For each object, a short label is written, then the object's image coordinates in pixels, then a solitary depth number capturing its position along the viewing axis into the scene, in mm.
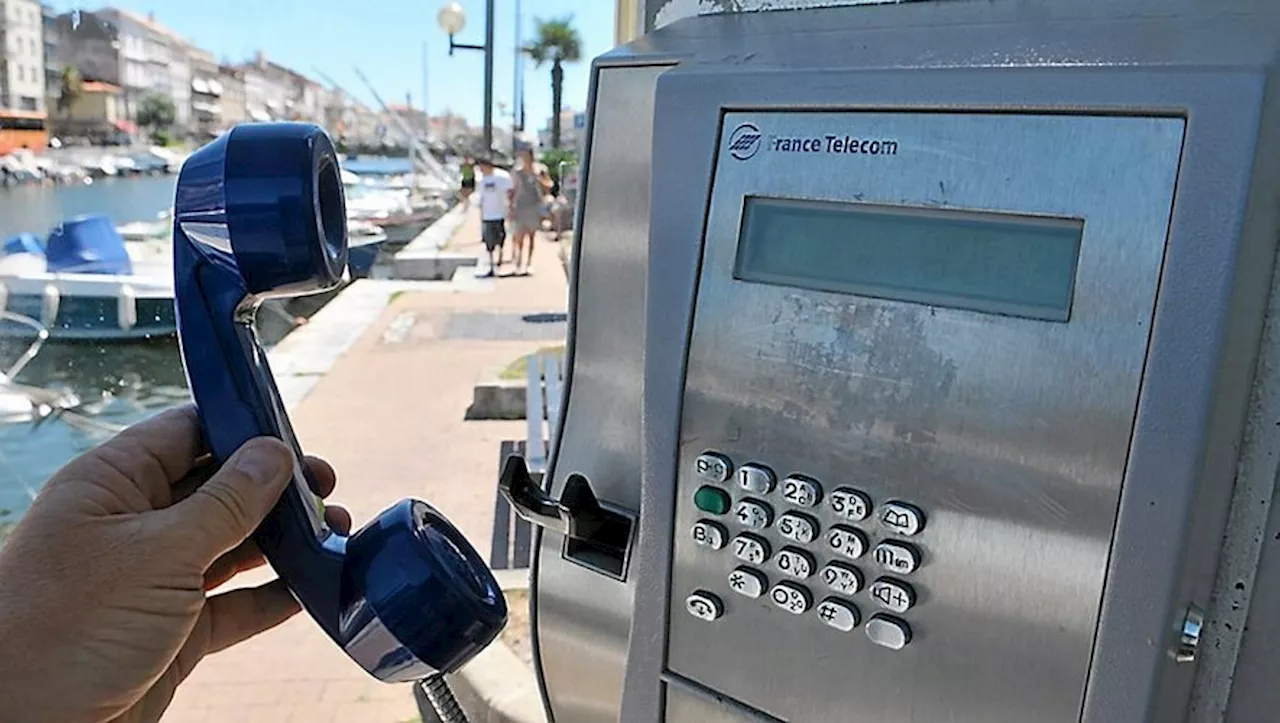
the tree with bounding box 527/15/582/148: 28594
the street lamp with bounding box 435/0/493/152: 6380
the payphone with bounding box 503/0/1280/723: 636
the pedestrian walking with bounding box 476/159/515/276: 10250
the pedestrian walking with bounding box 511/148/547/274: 9133
